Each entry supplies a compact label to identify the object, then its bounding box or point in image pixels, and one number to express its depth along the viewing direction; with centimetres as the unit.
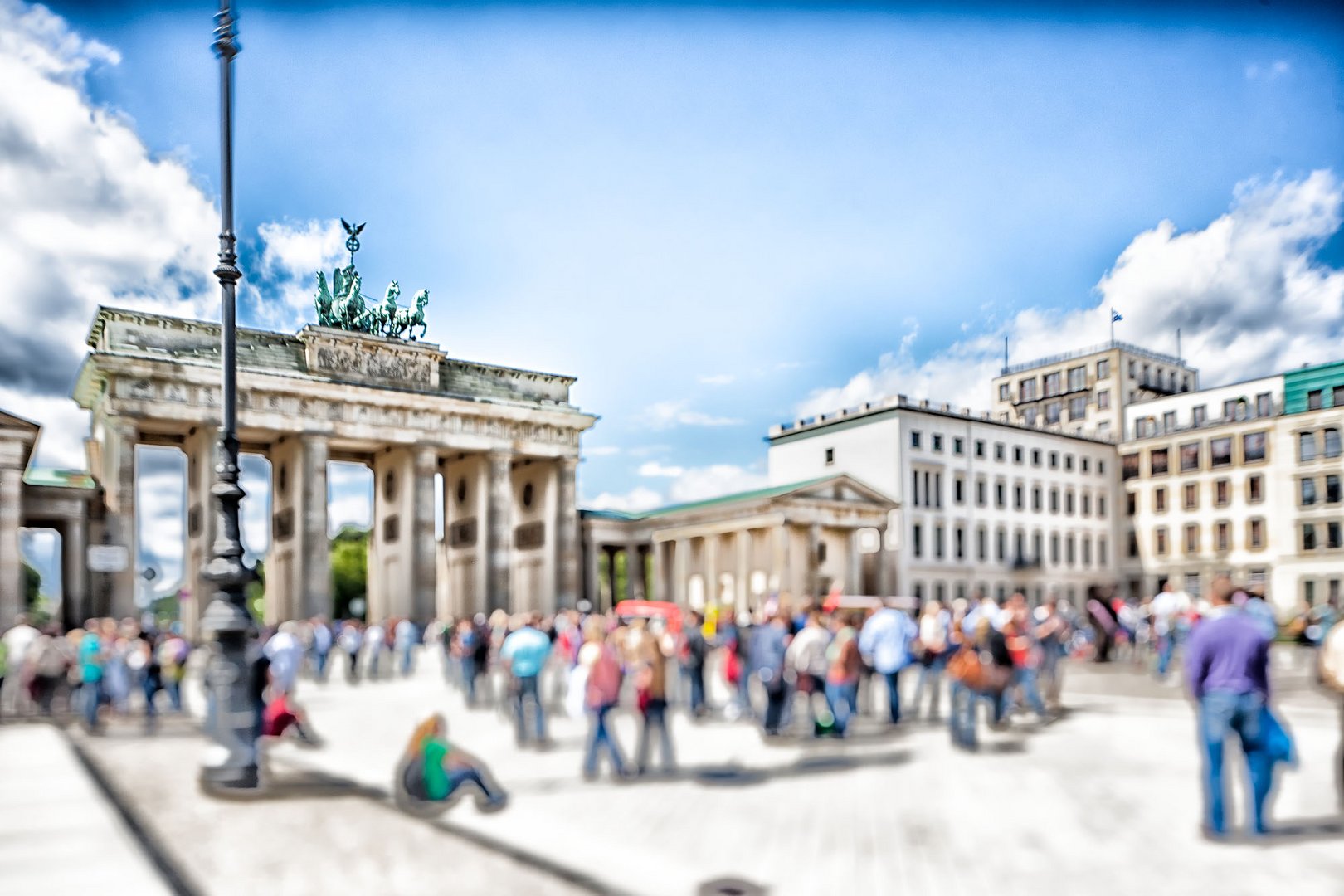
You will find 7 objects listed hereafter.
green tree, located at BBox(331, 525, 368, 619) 8964
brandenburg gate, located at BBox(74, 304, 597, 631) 4366
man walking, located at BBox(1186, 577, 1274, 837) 820
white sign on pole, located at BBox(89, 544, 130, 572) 3588
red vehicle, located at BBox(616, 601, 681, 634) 2153
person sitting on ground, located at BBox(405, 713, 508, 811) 975
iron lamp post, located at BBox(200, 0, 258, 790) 1095
